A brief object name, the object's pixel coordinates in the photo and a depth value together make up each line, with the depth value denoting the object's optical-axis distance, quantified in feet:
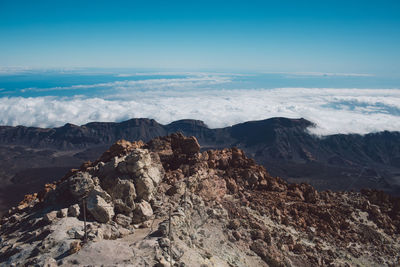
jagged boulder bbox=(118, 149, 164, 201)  55.42
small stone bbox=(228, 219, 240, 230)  57.72
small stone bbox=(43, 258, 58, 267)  32.40
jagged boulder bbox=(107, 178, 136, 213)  51.96
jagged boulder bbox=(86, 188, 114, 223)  46.16
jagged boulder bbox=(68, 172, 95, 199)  50.96
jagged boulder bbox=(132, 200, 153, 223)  51.16
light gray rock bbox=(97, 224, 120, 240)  41.44
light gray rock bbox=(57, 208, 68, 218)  45.72
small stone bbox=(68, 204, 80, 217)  46.19
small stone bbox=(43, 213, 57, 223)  44.39
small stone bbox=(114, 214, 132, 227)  47.88
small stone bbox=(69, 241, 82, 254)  34.96
